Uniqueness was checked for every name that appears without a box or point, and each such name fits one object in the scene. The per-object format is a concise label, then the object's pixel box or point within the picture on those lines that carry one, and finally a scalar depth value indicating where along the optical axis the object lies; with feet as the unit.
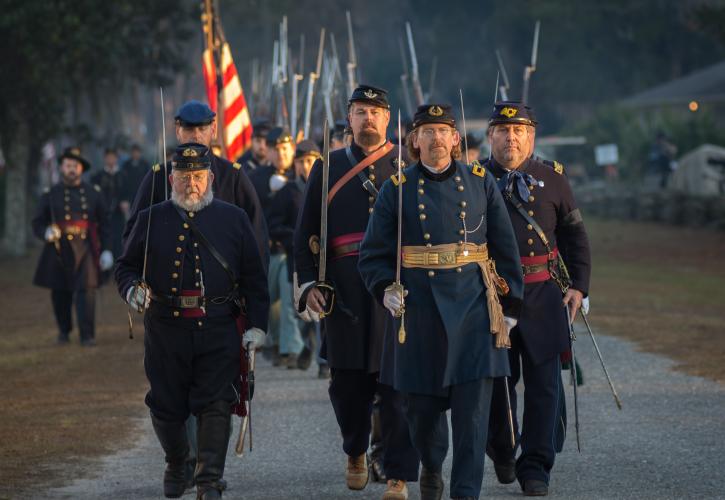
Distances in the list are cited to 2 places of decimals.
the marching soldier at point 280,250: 88.28
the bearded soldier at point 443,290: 46.68
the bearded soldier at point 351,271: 52.85
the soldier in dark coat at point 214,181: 55.93
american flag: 113.39
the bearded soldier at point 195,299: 49.47
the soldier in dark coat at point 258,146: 99.14
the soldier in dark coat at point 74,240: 102.12
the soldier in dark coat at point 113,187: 146.72
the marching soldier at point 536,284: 52.90
